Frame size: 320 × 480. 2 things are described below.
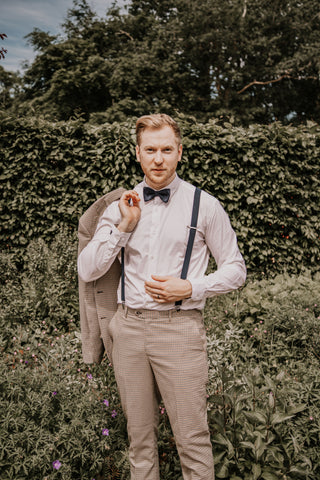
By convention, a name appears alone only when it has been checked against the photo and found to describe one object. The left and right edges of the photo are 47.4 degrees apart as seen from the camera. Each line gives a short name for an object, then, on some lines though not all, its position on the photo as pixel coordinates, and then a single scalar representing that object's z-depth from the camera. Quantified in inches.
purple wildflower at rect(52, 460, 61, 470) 78.1
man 69.1
